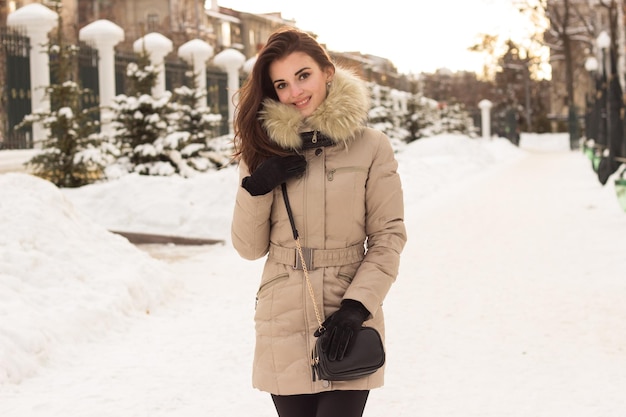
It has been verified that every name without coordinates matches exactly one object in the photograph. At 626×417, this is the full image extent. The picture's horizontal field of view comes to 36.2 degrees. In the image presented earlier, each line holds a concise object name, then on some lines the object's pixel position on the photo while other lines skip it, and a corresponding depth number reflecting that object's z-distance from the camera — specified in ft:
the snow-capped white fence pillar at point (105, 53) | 57.00
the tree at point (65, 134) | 48.39
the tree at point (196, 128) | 57.00
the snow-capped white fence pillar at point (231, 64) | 78.74
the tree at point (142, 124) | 54.13
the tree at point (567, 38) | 161.17
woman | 9.17
